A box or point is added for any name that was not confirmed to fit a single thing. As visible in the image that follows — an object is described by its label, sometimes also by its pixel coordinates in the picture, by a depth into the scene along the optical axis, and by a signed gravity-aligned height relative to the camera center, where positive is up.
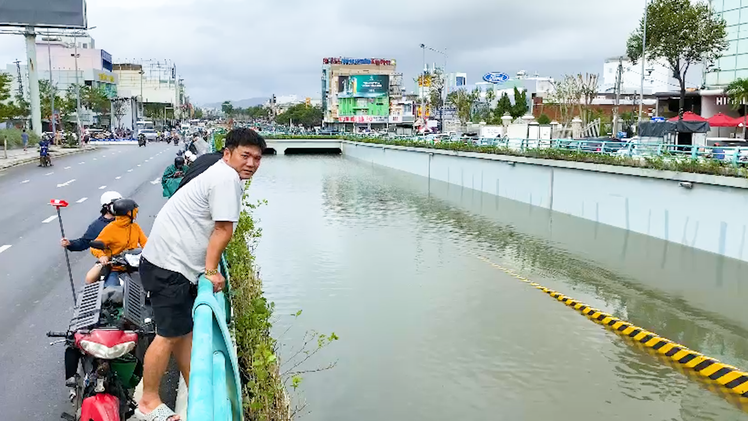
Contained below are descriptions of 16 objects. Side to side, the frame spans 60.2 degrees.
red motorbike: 4.45 -1.57
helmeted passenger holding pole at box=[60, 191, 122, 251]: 6.41 -1.00
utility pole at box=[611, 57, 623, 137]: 46.89 +3.29
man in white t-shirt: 4.06 -0.76
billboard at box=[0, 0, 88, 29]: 46.91 +8.35
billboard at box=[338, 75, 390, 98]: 119.38 +8.06
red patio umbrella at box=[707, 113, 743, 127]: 32.59 +0.60
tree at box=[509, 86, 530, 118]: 71.75 +2.78
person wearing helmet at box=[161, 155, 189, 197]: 11.89 -0.92
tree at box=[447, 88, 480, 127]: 87.75 +3.51
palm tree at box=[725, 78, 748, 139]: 37.59 +2.43
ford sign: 101.00 +8.41
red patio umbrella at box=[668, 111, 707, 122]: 34.37 +0.85
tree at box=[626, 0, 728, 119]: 34.62 +5.44
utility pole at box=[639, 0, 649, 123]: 34.82 +5.33
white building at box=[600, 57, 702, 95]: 82.00 +7.05
